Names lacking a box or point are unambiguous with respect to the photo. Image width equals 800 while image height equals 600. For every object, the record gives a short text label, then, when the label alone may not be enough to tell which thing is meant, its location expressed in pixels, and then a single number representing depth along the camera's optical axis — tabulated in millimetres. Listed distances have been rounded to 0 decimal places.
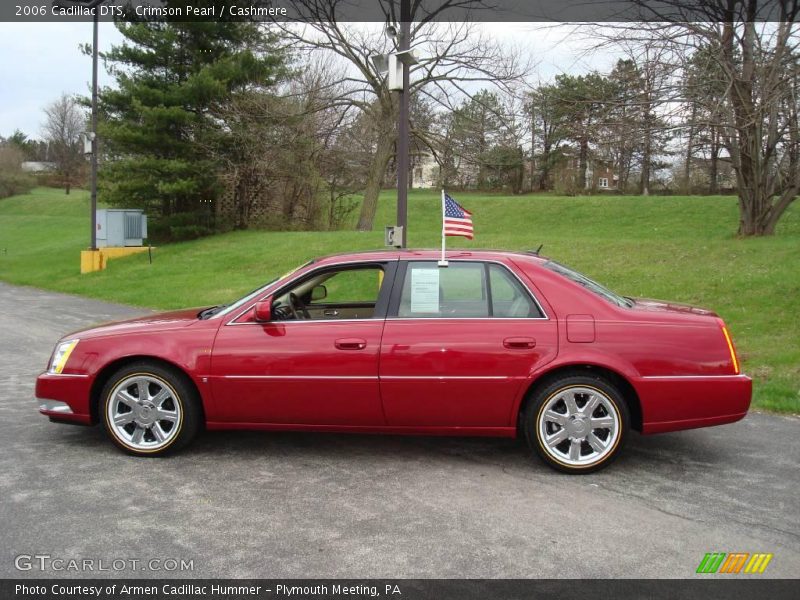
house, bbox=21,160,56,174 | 86425
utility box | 23438
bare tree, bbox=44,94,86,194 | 90250
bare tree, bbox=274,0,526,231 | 22797
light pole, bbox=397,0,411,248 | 10234
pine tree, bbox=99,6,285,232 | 25297
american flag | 6090
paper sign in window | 4934
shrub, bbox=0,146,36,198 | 69812
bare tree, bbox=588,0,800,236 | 11992
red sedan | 4676
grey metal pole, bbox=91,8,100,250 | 20802
